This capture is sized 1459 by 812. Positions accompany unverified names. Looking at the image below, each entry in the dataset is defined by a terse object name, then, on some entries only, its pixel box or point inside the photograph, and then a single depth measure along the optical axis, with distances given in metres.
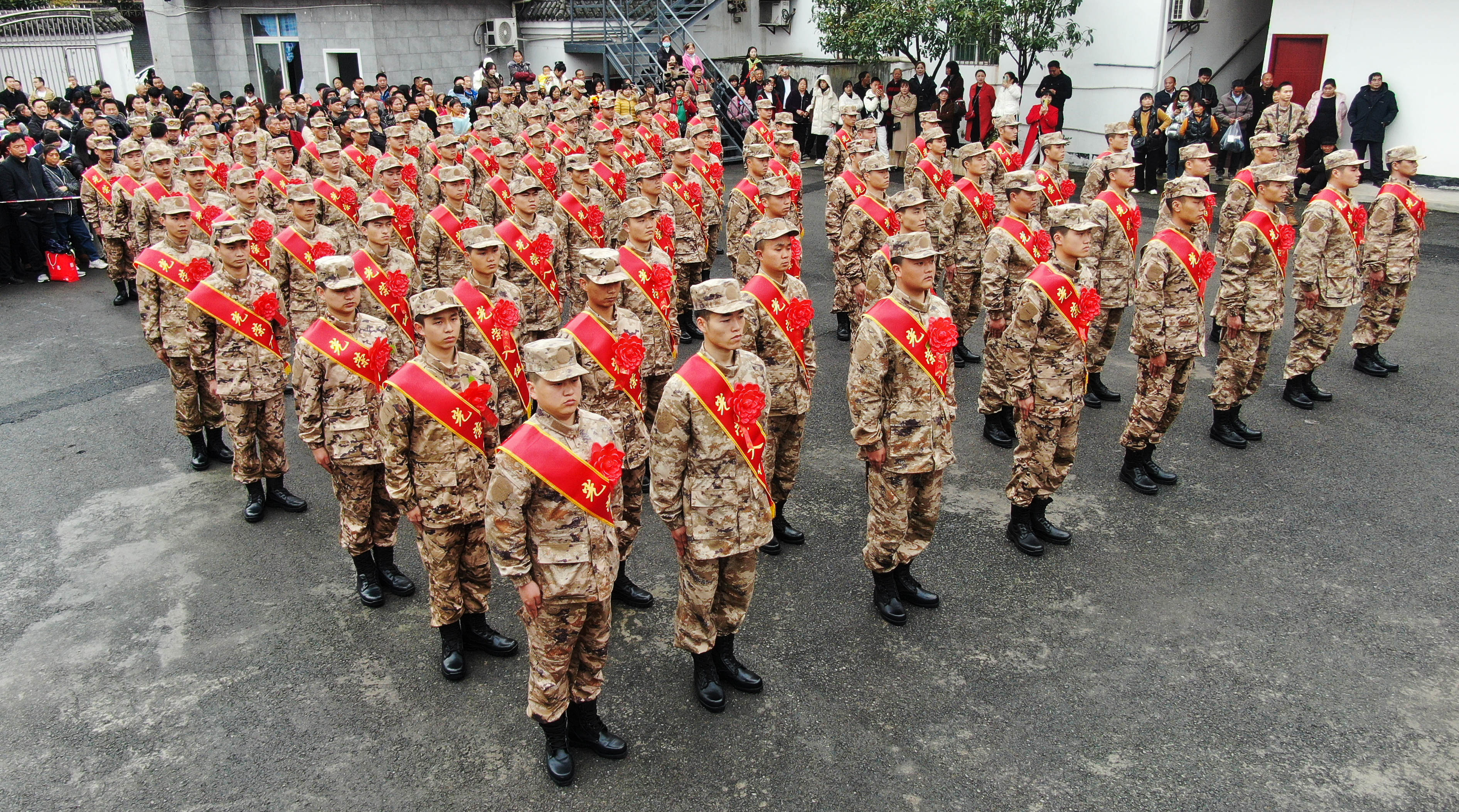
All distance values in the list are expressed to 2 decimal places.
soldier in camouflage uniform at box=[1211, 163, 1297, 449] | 7.29
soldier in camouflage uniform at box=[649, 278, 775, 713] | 4.43
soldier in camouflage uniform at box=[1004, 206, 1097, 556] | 5.91
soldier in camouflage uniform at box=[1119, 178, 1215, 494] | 6.76
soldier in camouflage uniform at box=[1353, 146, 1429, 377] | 8.46
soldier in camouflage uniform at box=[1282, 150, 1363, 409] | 7.99
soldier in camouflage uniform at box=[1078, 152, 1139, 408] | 8.22
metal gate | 21.78
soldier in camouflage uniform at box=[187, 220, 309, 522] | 6.53
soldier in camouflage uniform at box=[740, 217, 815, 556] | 5.81
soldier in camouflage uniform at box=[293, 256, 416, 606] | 5.37
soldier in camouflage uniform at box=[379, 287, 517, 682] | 4.72
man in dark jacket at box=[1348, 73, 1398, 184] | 15.40
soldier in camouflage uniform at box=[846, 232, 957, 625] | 5.10
